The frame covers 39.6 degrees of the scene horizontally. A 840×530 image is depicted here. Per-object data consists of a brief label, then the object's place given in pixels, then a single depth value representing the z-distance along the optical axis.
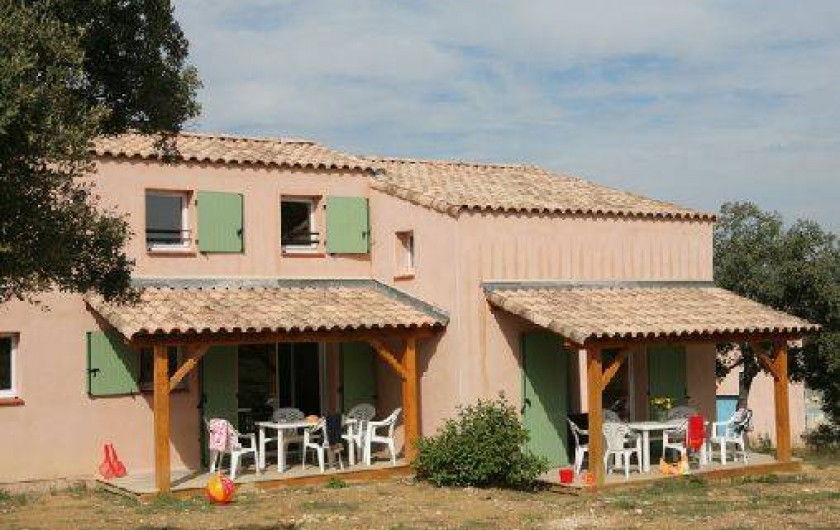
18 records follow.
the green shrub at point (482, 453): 16.81
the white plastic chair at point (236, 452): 16.91
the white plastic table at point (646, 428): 17.33
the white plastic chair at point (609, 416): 17.78
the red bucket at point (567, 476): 16.59
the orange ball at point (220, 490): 15.42
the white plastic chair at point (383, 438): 18.03
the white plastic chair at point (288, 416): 17.72
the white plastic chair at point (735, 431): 18.31
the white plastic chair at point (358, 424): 18.20
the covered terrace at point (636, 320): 16.48
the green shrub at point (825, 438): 23.95
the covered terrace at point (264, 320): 15.98
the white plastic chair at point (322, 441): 17.56
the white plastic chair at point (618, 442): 17.02
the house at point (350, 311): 17.14
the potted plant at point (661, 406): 18.72
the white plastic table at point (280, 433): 17.28
